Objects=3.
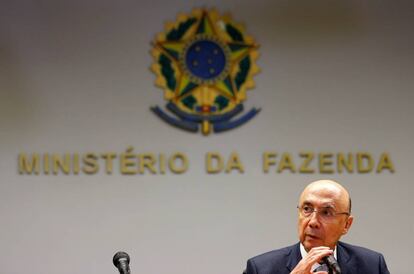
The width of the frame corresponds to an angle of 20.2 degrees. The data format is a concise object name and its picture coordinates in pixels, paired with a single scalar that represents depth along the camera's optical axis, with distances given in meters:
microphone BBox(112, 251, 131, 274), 4.29
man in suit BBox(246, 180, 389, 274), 5.33
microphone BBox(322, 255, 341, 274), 4.57
